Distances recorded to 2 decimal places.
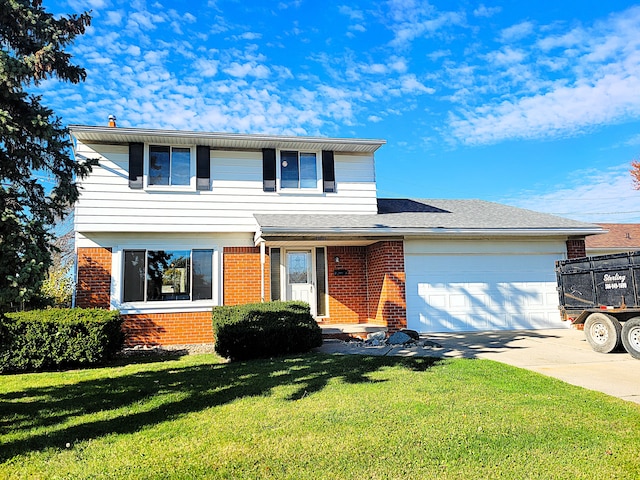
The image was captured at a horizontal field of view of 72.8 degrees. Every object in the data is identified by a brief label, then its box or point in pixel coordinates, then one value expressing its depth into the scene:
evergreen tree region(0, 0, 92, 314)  4.56
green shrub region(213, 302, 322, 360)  8.67
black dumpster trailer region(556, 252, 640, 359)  8.16
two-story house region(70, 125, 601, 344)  11.55
